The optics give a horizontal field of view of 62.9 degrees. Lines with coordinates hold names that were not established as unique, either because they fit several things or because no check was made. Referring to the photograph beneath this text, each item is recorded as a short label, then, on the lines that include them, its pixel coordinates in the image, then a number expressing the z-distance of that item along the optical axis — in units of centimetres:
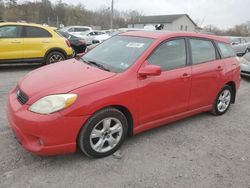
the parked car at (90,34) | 1568
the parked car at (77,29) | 1855
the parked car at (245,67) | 698
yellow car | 630
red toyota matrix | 235
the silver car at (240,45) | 1376
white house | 5122
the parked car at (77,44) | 881
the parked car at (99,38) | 1502
